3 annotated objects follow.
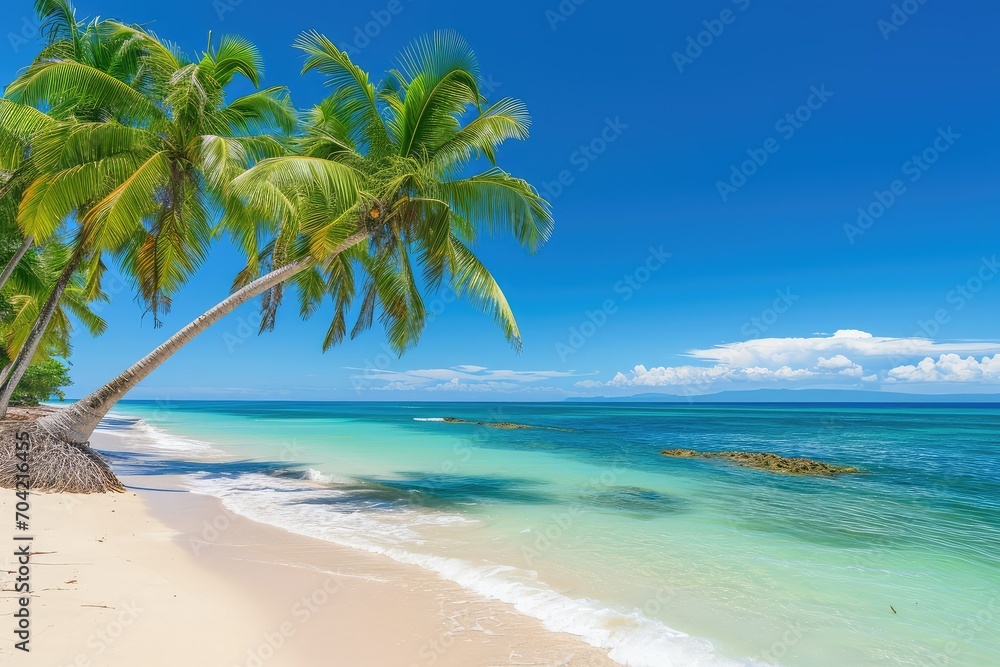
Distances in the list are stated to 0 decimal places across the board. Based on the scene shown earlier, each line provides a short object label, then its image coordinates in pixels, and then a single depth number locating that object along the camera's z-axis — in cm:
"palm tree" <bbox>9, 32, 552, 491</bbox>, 880
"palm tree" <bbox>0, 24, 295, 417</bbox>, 886
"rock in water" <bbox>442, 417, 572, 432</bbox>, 3966
